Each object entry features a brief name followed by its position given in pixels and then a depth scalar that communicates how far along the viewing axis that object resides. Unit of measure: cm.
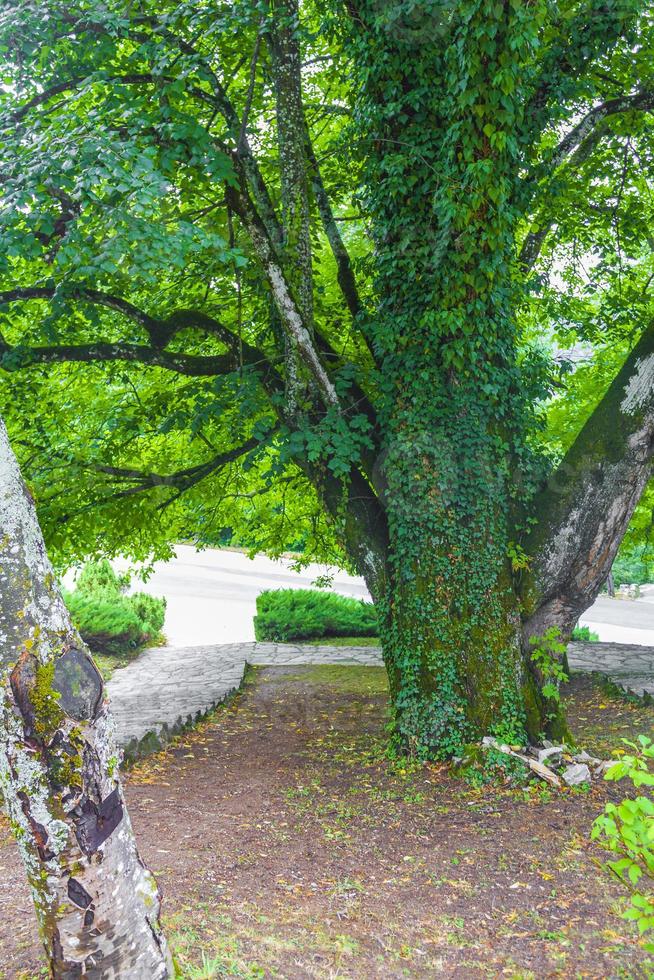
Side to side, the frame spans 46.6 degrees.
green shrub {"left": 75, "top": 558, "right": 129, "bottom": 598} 1582
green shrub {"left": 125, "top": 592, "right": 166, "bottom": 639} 1595
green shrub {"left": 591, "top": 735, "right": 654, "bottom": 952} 238
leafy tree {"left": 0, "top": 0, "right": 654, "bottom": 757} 558
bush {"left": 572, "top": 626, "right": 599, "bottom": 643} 1433
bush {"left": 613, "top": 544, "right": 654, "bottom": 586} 2380
